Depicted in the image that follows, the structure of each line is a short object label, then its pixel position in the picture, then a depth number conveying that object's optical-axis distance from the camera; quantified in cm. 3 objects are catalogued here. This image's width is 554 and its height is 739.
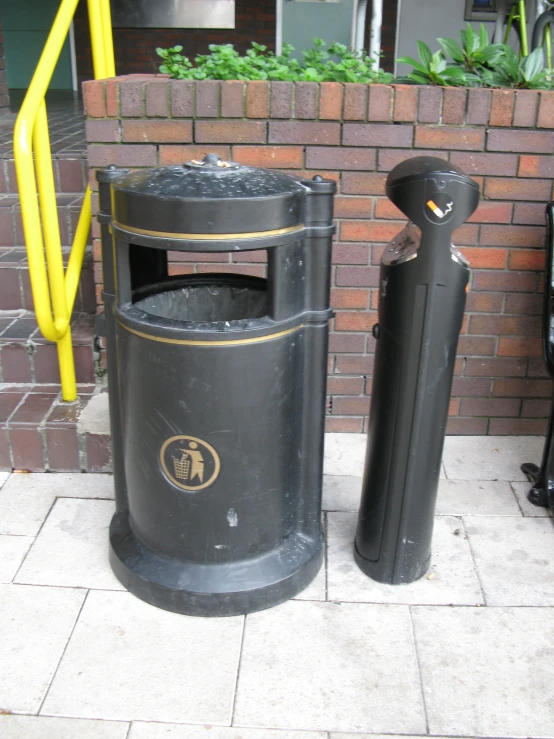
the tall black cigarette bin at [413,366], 212
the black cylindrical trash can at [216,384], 206
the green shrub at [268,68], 311
